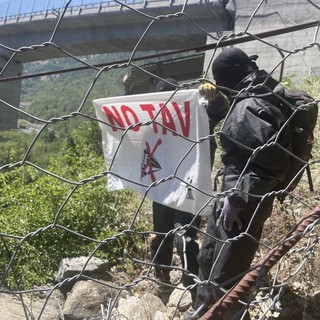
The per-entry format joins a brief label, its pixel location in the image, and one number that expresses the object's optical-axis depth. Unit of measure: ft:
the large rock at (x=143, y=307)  11.84
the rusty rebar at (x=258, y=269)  7.19
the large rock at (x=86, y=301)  14.02
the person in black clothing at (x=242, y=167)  9.80
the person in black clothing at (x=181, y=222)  13.03
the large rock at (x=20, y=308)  14.23
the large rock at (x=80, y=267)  15.87
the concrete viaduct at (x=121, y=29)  50.11
